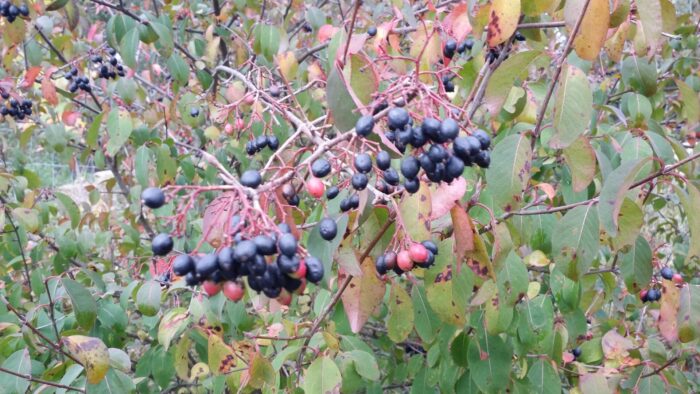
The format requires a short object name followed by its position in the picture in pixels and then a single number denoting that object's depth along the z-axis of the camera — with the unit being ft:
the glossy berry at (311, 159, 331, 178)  1.78
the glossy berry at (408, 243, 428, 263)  1.84
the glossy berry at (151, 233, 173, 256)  1.73
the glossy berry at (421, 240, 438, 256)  1.90
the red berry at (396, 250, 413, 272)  1.86
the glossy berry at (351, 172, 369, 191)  1.80
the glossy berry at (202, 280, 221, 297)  1.69
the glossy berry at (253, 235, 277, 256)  1.62
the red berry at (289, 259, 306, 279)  1.67
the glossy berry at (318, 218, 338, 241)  1.76
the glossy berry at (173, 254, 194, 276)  1.67
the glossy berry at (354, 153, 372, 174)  1.75
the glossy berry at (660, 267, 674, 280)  2.56
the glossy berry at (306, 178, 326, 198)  1.81
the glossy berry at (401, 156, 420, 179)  1.76
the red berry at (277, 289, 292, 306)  1.72
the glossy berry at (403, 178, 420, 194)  1.78
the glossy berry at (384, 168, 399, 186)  1.85
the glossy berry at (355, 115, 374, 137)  1.72
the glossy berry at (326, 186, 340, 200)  1.98
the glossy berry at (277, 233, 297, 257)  1.63
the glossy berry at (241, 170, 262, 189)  1.70
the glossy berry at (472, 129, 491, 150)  1.80
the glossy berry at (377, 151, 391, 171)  1.77
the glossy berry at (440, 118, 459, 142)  1.72
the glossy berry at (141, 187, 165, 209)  1.71
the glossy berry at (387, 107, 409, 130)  1.73
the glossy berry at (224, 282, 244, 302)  1.70
